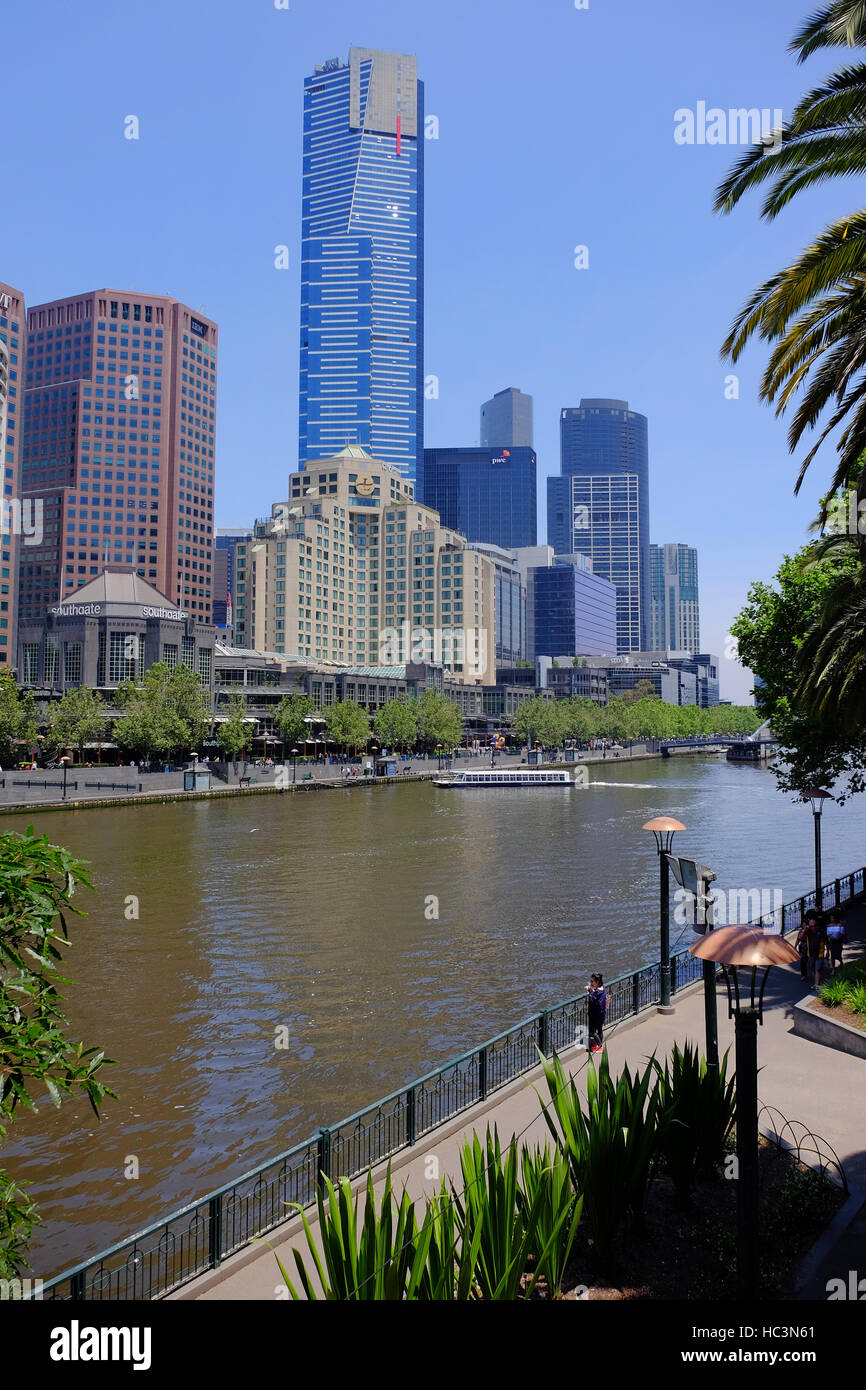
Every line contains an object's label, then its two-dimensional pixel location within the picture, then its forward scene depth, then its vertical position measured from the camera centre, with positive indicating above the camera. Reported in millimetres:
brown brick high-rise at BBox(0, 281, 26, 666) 170375 +51967
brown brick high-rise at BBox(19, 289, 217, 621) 178125 +60152
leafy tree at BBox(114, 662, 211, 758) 84938 +1374
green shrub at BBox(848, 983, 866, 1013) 14600 -4531
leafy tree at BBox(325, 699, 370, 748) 113688 +290
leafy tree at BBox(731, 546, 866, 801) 23719 +1915
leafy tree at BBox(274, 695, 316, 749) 111250 +1158
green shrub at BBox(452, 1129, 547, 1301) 6664 -3907
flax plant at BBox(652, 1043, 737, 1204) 9188 -4201
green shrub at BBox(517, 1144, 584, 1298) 7055 -3967
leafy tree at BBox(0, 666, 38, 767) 73812 +243
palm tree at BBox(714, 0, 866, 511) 12188 +6879
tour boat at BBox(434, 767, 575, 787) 93750 -5470
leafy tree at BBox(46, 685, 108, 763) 82250 +554
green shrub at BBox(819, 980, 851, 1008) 15305 -4634
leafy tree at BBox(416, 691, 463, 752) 130375 +1084
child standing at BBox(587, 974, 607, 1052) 14344 -4646
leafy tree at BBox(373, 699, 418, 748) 123500 +317
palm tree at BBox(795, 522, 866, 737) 16422 +1354
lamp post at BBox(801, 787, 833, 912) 23000 -2211
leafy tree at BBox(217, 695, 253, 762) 95062 -741
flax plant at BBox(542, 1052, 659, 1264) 8070 -3953
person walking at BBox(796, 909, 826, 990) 19250 -4825
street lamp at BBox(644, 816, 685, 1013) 15445 -3090
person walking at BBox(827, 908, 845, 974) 19295 -4706
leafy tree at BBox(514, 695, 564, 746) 144500 +724
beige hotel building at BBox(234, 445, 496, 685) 171500 +30796
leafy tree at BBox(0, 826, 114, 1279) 5621 -1830
